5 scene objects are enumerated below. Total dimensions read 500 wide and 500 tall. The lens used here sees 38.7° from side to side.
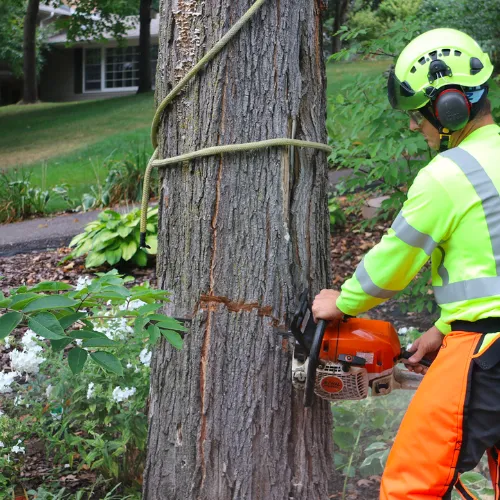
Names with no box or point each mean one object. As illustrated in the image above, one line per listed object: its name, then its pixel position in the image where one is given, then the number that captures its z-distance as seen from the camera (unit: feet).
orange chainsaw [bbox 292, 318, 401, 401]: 8.08
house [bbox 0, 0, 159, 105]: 105.70
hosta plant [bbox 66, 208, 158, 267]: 21.81
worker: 7.41
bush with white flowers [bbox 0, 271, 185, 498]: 10.76
